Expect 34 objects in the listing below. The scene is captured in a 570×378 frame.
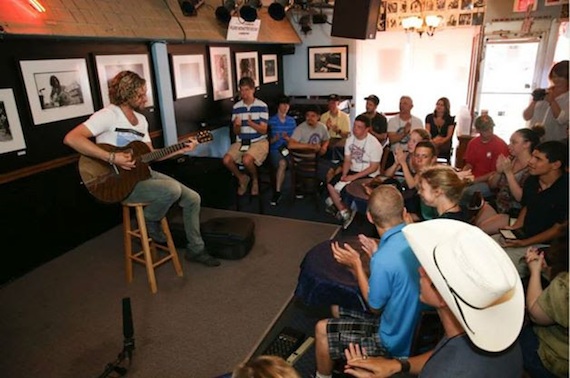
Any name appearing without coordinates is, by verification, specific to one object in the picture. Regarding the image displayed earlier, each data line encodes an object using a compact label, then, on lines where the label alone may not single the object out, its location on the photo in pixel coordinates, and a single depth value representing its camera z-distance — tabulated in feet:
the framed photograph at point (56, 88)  12.35
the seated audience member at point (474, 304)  3.96
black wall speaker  14.79
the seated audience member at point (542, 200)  9.21
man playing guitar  9.75
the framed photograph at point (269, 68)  24.92
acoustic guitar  10.04
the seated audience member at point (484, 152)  13.84
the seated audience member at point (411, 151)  12.67
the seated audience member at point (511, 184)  11.16
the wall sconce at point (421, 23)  22.36
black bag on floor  13.07
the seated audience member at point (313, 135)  17.52
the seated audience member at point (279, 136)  18.69
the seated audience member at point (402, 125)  18.25
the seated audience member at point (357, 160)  14.64
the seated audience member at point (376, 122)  19.21
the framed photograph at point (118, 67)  14.48
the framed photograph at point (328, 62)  26.24
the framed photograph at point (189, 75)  17.88
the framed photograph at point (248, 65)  22.07
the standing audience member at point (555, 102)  12.52
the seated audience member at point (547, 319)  5.74
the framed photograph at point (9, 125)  11.64
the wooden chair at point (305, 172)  16.26
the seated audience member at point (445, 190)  8.34
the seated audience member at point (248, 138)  17.94
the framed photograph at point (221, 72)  20.02
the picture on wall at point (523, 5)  20.47
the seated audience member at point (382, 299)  6.11
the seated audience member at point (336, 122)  20.15
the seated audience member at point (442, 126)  18.52
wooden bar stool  10.96
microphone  7.07
